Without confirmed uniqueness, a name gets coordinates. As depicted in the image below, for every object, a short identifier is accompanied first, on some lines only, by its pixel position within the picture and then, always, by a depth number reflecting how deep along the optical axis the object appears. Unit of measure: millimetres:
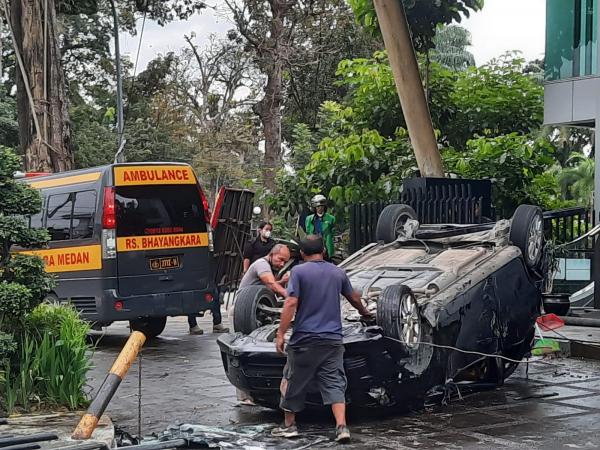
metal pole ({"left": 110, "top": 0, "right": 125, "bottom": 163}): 22656
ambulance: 12109
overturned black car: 7449
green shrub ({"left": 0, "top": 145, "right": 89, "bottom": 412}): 7363
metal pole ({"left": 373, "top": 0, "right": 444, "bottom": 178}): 14531
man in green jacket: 15211
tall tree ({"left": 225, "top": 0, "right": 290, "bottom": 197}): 31047
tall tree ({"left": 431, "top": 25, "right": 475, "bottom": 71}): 54219
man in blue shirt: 6988
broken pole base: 6223
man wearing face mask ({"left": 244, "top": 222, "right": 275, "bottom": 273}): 12516
